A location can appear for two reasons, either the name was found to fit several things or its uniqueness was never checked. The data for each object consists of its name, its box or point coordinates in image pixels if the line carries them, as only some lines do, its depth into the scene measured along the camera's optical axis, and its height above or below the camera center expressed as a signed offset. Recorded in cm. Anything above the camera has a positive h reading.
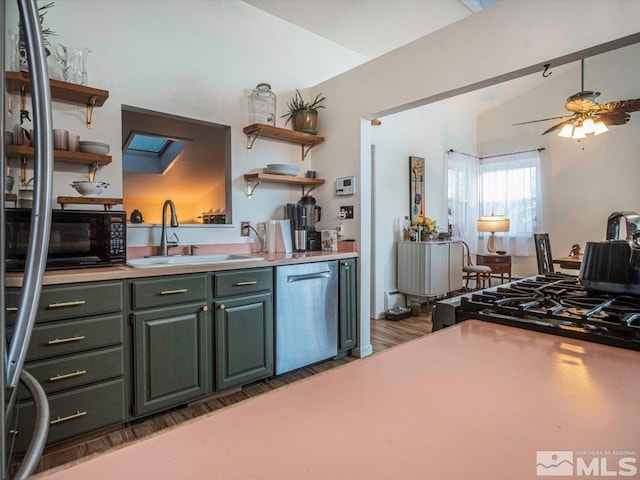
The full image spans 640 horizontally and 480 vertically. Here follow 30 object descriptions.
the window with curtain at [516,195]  538 +61
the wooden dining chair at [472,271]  490 -51
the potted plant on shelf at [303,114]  317 +109
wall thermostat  303 +43
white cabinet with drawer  431 -42
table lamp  533 +13
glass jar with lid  301 +111
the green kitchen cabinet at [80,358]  162 -58
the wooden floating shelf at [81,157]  200 +46
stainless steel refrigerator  46 +0
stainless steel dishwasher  247 -58
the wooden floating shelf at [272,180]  290 +47
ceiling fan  288 +104
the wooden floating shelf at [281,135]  287 +86
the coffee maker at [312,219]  317 +15
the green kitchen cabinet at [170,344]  189 -61
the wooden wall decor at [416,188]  471 +63
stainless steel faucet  246 -1
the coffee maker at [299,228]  303 +6
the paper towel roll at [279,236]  297 -1
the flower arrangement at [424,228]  459 +7
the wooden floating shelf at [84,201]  204 +21
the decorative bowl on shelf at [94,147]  209 +53
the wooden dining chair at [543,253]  383 -22
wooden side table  526 -44
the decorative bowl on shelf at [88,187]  206 +29
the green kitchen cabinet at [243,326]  218 -58
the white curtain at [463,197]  548 +60
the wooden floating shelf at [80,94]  199 +83
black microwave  184 -2
